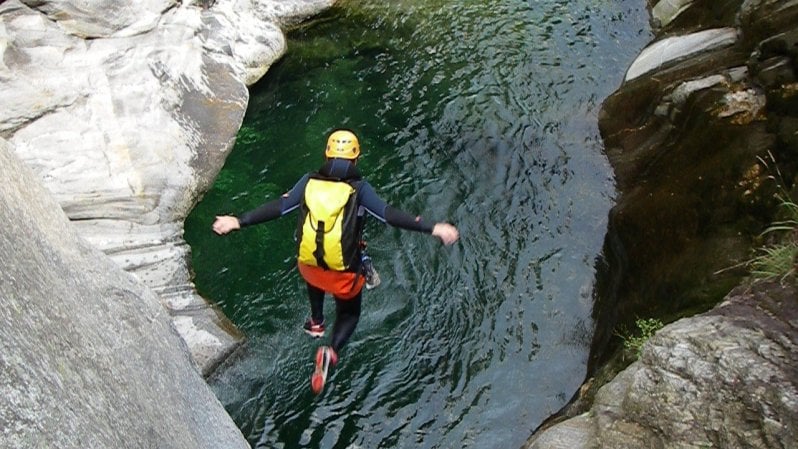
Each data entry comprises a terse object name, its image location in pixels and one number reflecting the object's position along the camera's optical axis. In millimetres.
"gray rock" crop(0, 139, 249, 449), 4250
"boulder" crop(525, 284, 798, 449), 5023
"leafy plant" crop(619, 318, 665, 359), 7160
